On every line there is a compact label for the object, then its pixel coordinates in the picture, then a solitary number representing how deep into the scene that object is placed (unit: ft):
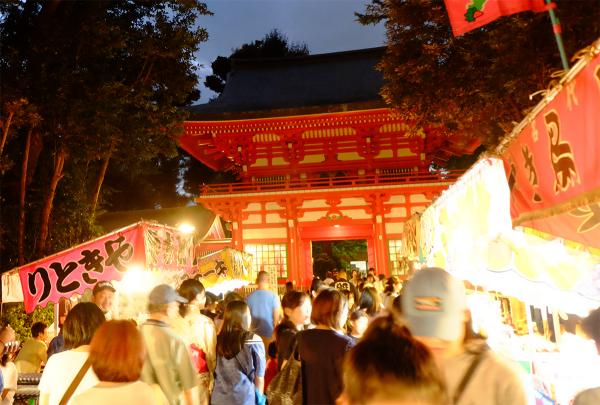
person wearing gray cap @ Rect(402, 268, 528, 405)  5.70
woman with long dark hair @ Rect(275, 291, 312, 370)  13.19
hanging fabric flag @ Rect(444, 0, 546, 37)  14.49
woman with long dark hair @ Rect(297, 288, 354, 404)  9.61
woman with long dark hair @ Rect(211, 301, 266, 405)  11.98
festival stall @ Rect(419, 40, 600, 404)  7.89
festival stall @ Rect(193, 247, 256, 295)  34.32
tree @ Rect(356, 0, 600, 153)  23.02
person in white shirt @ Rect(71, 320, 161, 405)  6.69
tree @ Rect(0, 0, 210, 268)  29.30
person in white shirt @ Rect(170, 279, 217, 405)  13.12
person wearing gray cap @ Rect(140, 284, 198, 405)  9.98
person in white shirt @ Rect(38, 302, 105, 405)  8.54
